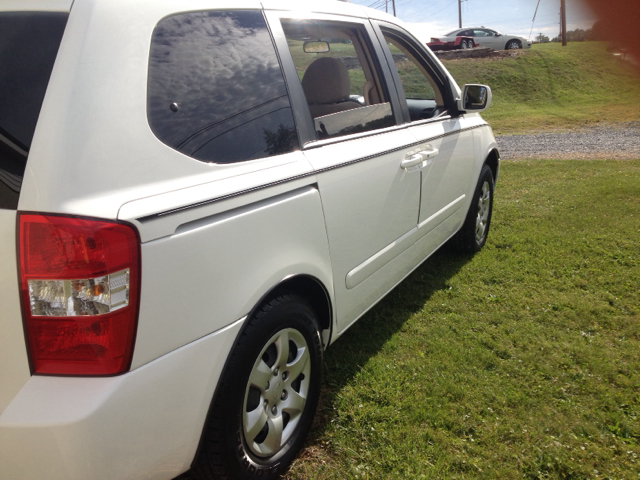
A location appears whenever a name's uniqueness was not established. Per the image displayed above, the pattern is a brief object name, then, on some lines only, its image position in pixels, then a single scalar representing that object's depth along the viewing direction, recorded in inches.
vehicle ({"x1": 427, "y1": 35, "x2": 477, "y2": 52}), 1102.2
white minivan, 56.0
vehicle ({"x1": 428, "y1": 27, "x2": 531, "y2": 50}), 1095.6
